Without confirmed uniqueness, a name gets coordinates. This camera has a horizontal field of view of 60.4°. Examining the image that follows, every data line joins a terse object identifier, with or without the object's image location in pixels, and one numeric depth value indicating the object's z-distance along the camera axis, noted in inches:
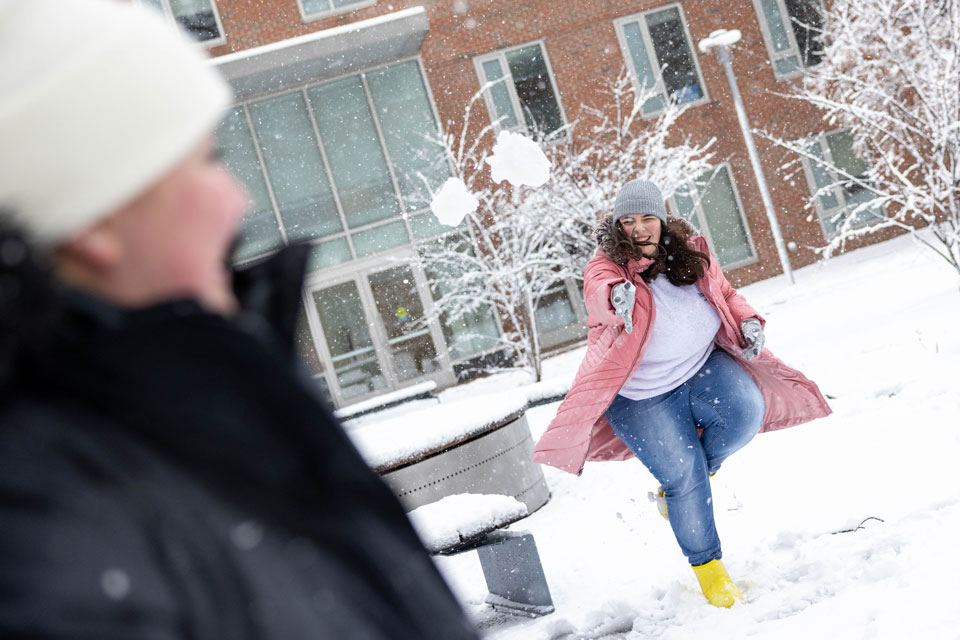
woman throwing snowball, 134.5
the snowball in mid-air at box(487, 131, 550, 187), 281.6
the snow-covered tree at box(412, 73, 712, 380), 496.7
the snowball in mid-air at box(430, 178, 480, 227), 328.8
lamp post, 520.7
